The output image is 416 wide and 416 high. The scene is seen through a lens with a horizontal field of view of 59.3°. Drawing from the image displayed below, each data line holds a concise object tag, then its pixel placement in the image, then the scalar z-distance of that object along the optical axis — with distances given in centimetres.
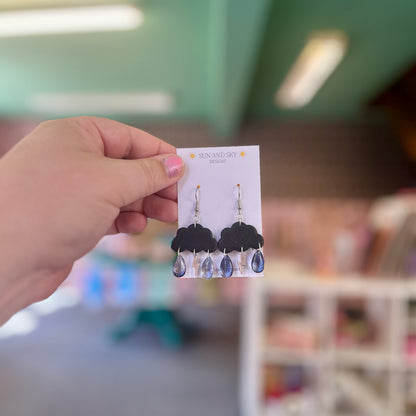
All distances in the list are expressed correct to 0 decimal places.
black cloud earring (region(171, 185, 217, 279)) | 42
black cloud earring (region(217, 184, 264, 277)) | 41
